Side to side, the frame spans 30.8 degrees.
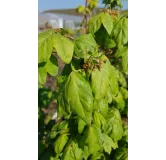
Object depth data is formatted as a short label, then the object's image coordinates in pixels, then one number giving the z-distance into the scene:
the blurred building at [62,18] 14.44
